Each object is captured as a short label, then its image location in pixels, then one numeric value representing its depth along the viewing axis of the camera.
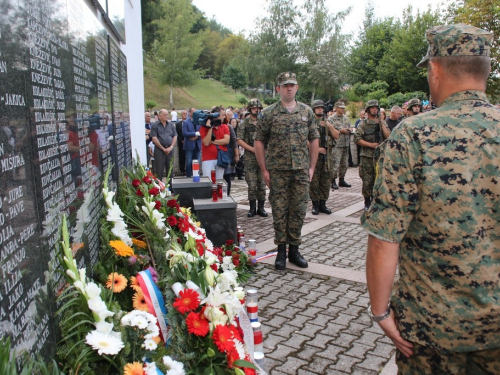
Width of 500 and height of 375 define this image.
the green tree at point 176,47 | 48.28
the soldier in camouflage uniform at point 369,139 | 8.22
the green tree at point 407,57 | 37.94
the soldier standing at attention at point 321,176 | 8.45
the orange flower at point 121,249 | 2.73
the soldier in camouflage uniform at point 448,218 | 1.78
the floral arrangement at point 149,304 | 1.88
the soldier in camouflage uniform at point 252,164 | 8.28
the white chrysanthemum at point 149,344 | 1.99
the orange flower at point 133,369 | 1.80
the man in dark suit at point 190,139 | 10.98
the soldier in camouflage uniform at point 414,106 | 9.77
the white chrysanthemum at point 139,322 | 1.99
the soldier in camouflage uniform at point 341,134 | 10.58
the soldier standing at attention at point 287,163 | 5.21
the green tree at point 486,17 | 21.00
